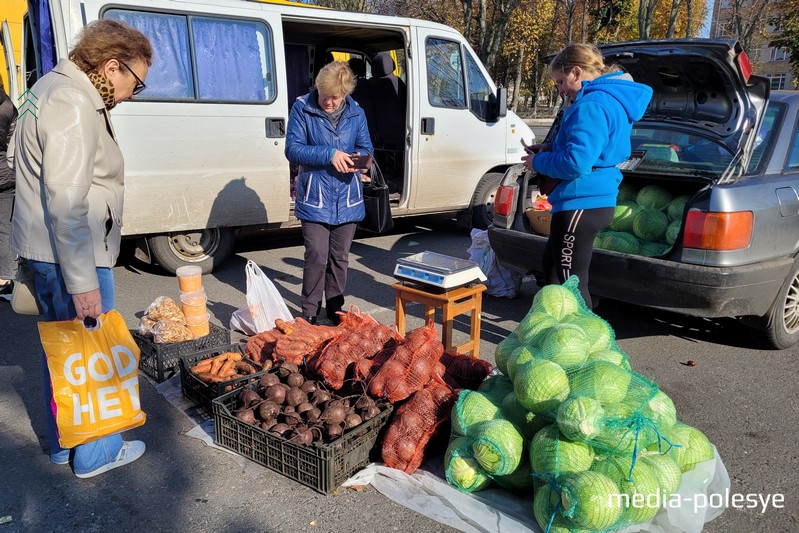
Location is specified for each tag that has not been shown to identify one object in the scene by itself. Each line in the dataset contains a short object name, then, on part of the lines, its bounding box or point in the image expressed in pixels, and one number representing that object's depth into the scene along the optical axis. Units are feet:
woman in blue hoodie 11.89
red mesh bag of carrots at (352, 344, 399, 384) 11.78
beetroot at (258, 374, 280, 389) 11.78
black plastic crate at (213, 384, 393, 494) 9.89
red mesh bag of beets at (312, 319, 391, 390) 12.12
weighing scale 13.85
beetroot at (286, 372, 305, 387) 11.85
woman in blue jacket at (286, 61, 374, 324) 15.19
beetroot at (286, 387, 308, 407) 11.35
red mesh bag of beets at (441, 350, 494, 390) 12.22
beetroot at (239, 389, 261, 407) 11.30
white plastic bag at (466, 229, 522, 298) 19.97
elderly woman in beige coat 8.49
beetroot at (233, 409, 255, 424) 10.85
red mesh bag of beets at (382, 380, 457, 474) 10.31
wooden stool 13.91
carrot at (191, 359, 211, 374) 12.69
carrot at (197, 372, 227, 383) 12.35
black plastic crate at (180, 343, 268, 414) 12.05
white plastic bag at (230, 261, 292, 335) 16.05
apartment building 137.42
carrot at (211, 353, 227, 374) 12.78
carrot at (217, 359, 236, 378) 12.67
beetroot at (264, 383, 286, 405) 11.35
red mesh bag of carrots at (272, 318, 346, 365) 13.24
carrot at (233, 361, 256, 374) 13.00
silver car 13.65
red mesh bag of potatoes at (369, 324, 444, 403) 11.10
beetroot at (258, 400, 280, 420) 10.93
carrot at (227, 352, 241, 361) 13.27
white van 18.88
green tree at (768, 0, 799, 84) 83.43
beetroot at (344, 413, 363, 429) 10.53
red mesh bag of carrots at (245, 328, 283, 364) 13.73
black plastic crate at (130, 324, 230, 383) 13.89
